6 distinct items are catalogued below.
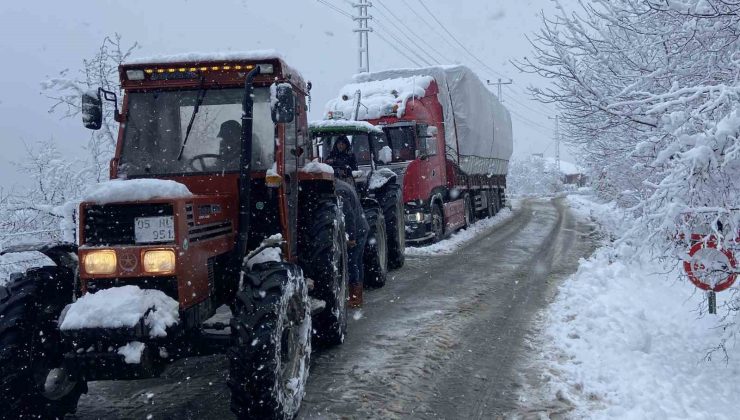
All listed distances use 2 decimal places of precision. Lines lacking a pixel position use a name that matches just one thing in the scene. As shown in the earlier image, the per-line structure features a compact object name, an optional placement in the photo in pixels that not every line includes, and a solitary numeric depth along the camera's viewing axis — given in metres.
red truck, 13.05
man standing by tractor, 7.33
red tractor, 3.81
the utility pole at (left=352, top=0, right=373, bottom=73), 32.67
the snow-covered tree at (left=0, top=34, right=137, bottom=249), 13.31
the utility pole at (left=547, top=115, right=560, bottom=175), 72.74
